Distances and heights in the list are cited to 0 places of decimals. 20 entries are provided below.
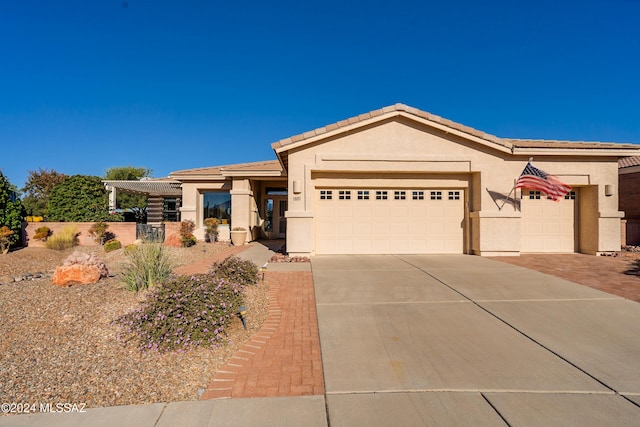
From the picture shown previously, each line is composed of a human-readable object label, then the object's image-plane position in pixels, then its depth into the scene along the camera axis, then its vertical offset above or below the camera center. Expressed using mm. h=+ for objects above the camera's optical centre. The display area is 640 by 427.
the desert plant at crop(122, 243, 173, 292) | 5984 -909
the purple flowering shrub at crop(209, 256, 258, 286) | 6441 -1030
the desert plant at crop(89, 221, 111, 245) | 14406 -507
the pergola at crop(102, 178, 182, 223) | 20688 +1840
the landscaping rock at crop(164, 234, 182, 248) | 14306 -927
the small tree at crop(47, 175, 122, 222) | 15133 +804
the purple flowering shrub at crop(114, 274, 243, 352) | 3949 -1243
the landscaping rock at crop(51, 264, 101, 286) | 6559 -1122
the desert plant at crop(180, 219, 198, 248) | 14367 -629
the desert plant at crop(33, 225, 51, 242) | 13758 -581
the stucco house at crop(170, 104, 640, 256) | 11109 +1007
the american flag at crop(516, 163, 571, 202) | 10367 +1228
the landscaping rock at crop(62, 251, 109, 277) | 6871 -879
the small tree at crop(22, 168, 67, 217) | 33750 +3498
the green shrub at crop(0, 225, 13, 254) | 11938 -717
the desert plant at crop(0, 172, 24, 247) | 12873 +241
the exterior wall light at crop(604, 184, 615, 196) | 11547 +1091
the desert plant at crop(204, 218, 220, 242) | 16281 -402
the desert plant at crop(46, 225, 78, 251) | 13461 -806
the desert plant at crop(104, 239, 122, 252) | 13398 -1073
